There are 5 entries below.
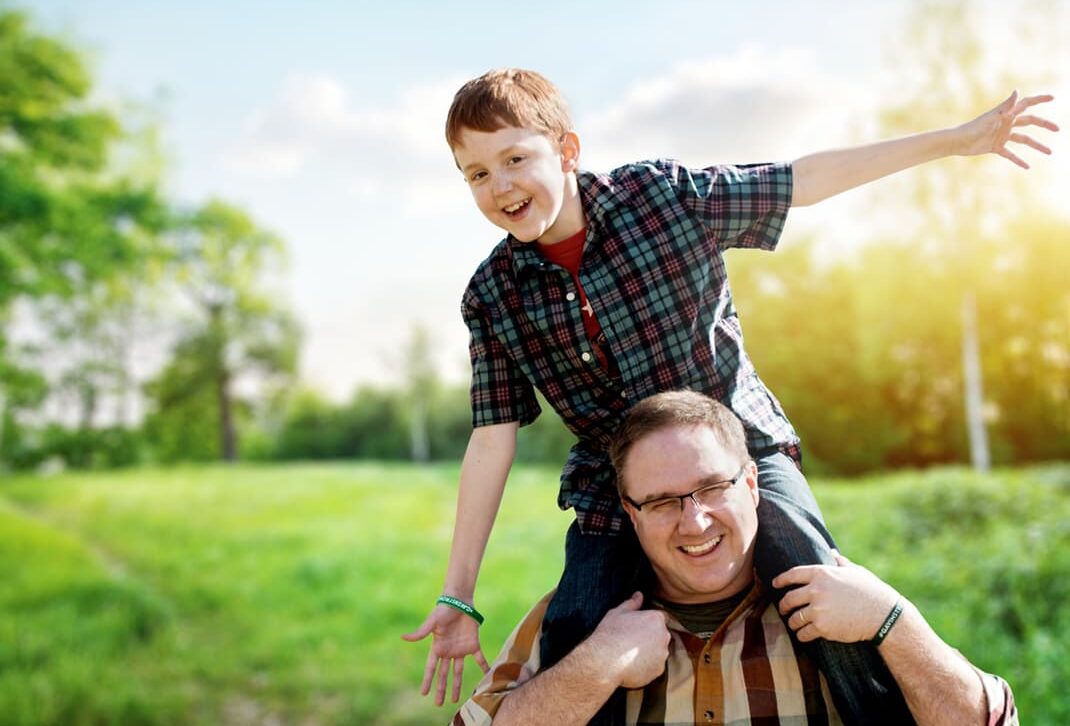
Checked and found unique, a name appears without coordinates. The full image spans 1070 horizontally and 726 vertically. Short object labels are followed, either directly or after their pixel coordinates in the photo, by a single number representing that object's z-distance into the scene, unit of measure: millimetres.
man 2168
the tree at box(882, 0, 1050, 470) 14656
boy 2350
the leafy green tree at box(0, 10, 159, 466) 11562
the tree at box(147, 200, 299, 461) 26734
